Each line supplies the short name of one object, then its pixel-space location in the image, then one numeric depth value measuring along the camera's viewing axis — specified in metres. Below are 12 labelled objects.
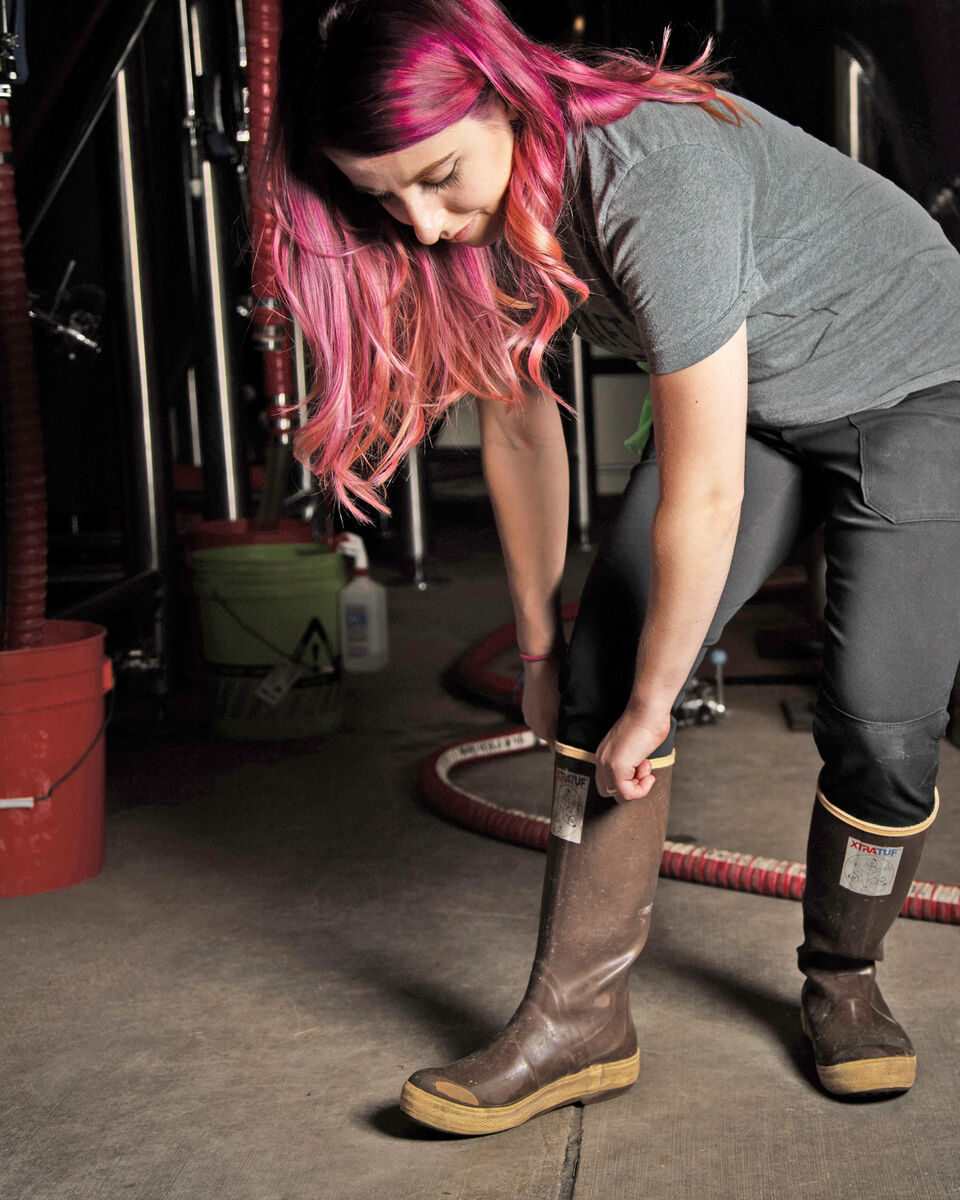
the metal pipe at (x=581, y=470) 5.34
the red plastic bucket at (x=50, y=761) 1.88
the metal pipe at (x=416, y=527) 4.61
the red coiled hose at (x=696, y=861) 1.72
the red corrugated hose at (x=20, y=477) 1.93
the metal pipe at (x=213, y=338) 3.33
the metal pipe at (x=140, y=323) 2.95
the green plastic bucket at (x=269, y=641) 2.77
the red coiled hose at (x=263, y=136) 2.69
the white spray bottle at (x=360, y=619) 3.42
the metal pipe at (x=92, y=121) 2.75
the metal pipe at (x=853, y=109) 2.52
